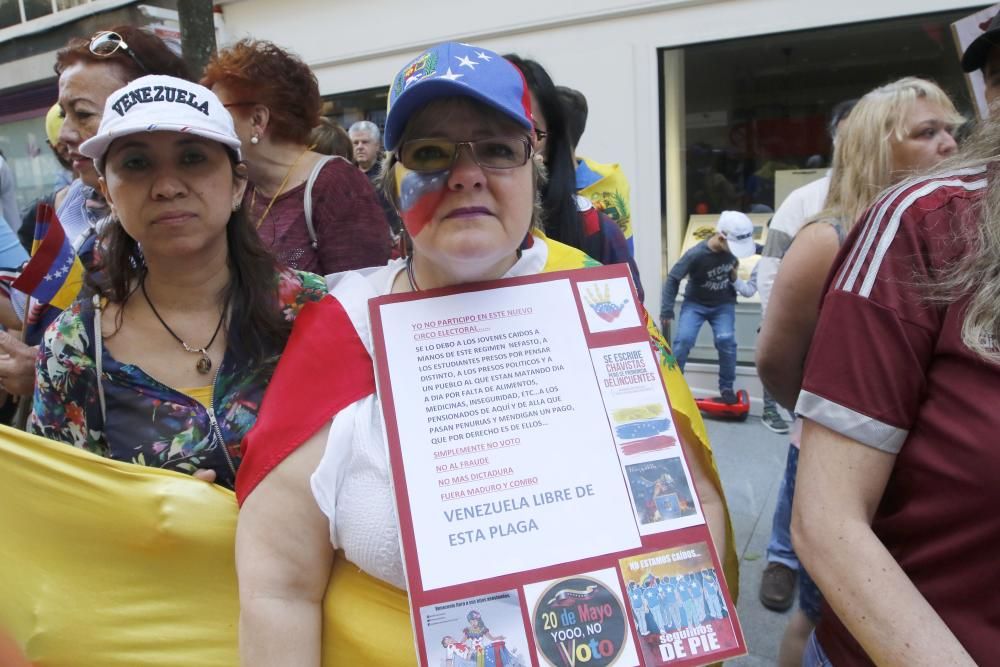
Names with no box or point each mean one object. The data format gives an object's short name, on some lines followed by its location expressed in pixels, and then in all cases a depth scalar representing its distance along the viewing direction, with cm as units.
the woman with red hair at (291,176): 236
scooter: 573
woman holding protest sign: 118
